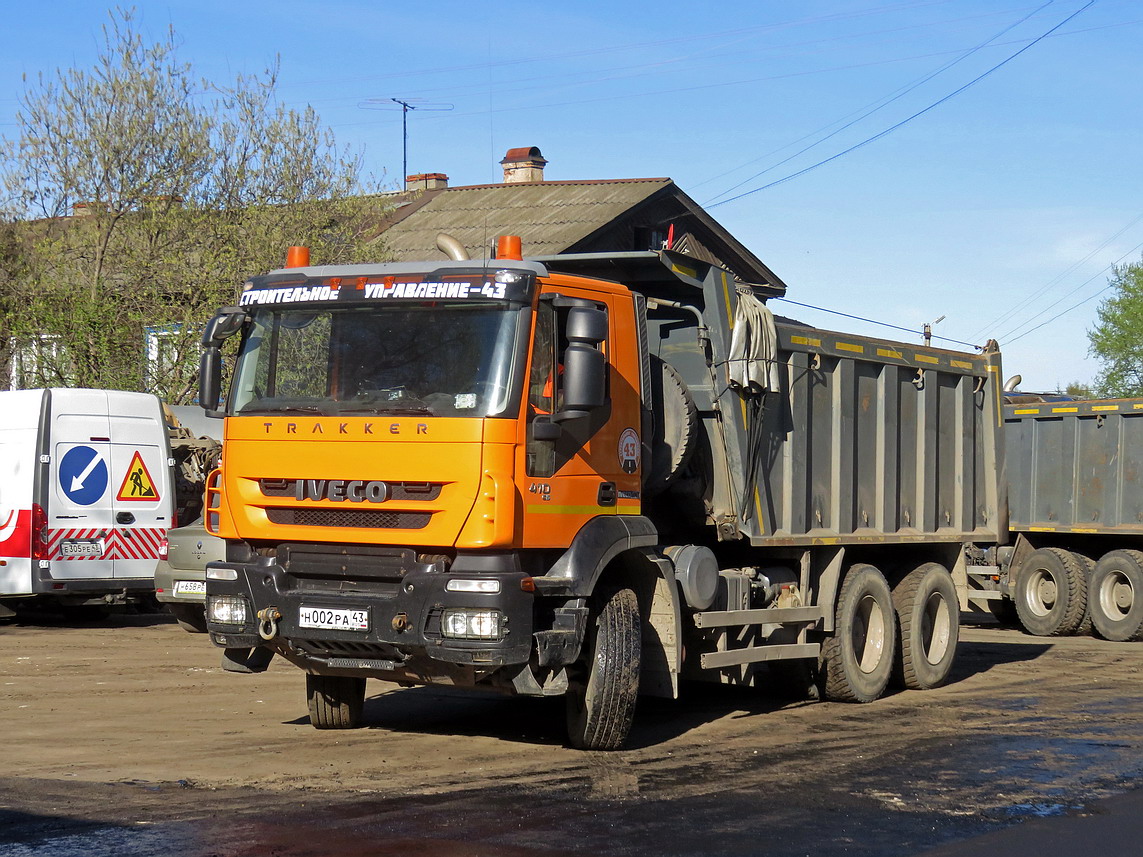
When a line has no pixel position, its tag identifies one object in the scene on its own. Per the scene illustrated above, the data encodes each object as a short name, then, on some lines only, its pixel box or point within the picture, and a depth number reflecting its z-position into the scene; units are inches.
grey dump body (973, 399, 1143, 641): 686.5
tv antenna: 1649.2
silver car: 473.1
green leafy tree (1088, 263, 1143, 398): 2379.4
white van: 625.3
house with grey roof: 1250.0
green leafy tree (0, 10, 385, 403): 921.5
